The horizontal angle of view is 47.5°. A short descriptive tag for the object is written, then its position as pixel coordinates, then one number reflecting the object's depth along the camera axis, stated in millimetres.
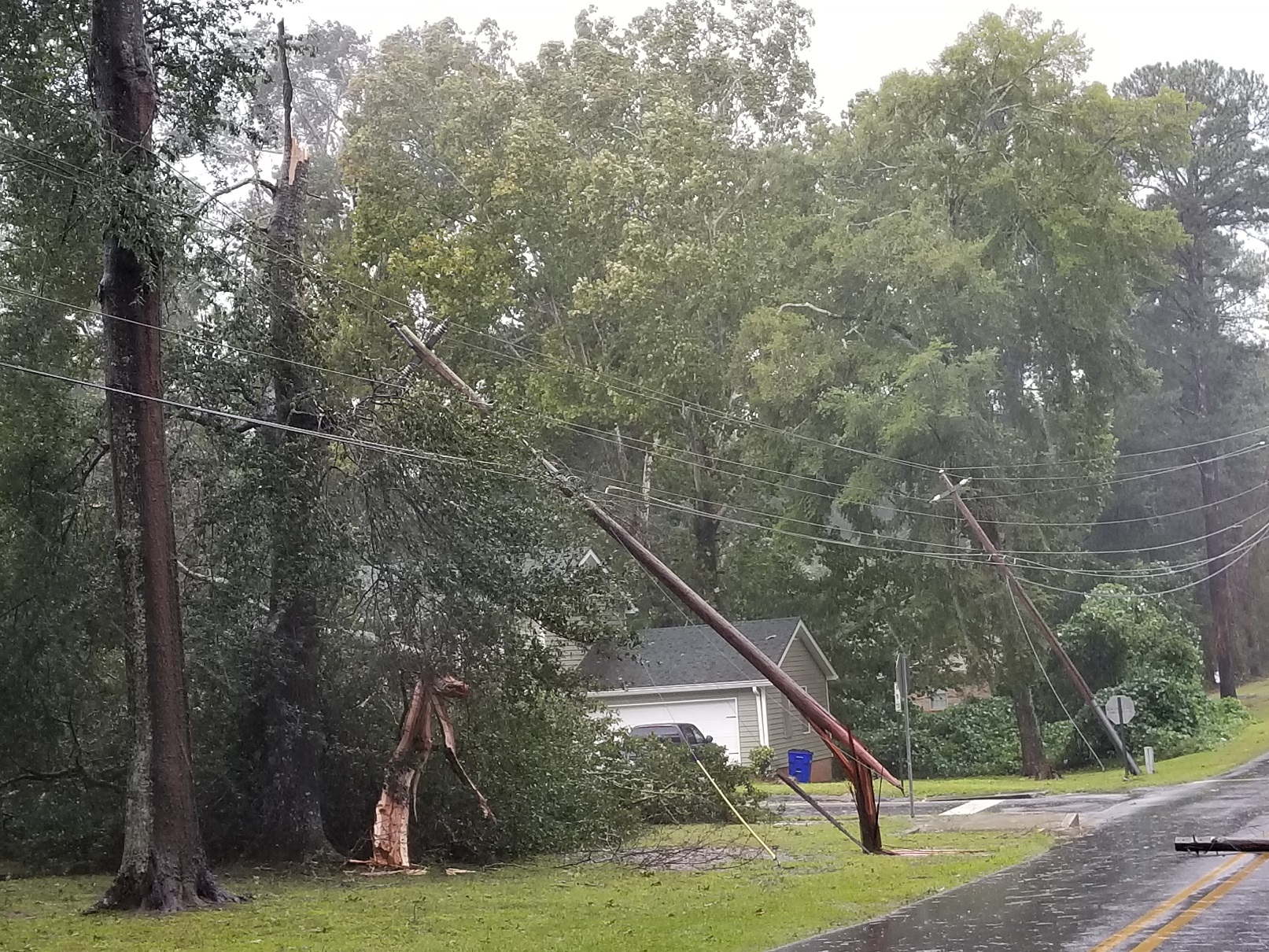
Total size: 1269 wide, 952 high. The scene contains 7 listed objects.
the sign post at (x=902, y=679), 22266
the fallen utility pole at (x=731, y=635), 18422
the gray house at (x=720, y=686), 38469
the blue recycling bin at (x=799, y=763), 37125
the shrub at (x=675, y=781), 19938
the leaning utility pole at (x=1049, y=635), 33219
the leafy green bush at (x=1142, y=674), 38188
